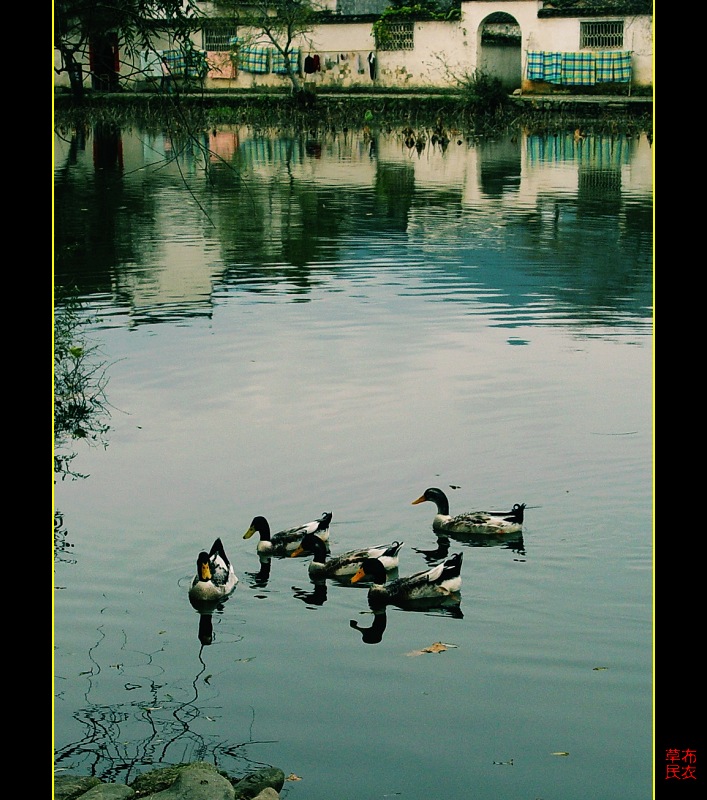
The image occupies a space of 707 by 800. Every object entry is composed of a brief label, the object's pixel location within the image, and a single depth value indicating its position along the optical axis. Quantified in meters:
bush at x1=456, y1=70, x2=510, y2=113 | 38.84
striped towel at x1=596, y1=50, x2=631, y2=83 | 37.31
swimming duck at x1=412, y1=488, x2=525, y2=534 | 8.44
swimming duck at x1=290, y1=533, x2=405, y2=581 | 8.05
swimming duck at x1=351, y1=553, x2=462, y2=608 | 7.62
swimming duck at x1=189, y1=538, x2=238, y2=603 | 7.64
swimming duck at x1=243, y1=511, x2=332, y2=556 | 8.42
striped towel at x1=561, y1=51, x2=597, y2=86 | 37.97
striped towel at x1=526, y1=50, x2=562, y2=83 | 38.47
